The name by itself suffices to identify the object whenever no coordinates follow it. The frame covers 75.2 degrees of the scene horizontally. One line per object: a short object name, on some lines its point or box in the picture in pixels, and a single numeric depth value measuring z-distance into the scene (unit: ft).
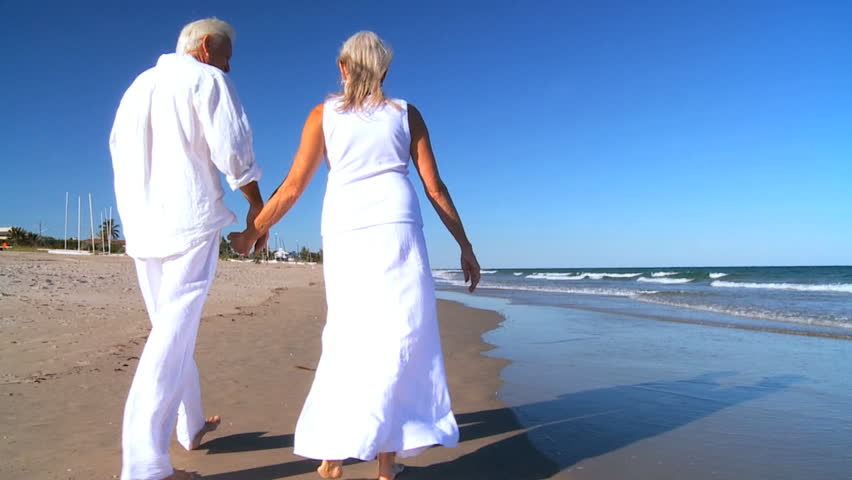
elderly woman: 7.36
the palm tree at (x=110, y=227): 252.83
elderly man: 7.22
